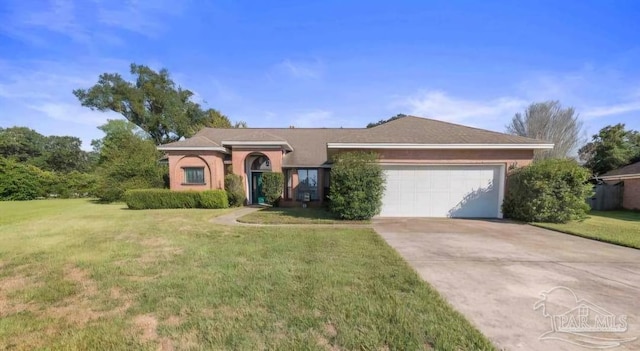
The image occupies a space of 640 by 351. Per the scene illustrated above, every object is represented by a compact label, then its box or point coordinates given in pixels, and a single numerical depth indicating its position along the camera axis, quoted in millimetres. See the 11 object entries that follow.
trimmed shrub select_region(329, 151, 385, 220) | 10367
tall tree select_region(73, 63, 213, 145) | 33656
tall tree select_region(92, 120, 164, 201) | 19844
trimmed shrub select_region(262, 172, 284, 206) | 15789
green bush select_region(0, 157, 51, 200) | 24812
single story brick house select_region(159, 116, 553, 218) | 11484
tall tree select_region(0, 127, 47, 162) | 43594
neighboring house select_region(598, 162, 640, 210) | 16062
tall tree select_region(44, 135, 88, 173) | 45625
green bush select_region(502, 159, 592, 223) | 9789
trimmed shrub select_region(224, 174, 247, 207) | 15875
